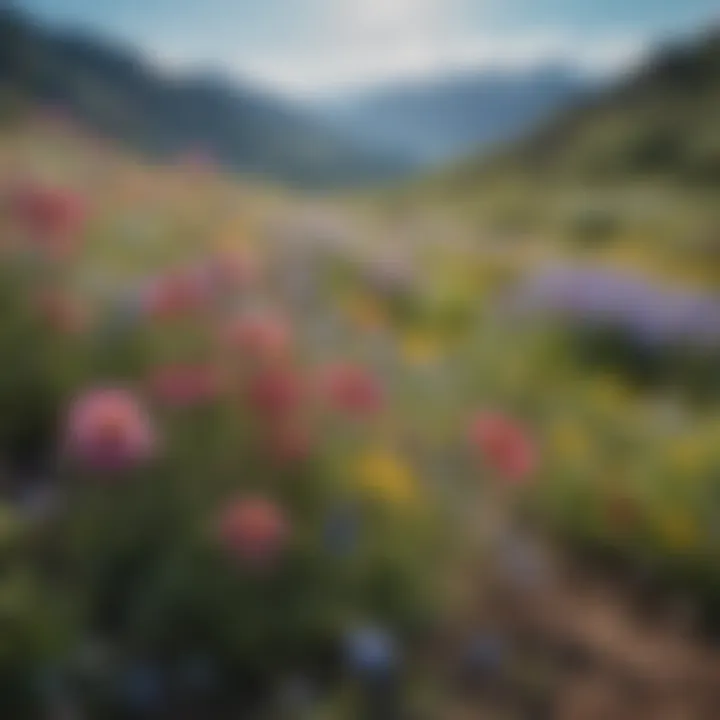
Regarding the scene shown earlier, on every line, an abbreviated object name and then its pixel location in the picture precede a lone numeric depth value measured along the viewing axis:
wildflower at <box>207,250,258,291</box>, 2.40
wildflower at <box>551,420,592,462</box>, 2.82
